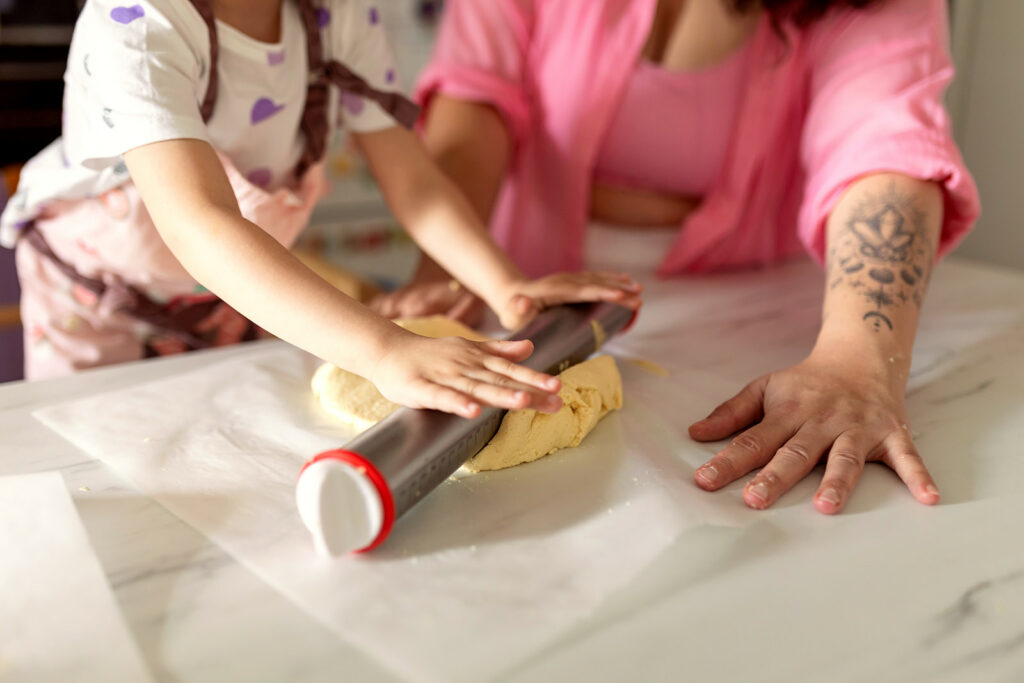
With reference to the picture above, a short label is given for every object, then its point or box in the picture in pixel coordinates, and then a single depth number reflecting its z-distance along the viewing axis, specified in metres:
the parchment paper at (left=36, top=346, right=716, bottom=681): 0.37
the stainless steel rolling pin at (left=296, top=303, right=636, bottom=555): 0.41
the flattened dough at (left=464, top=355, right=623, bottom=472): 0.52
